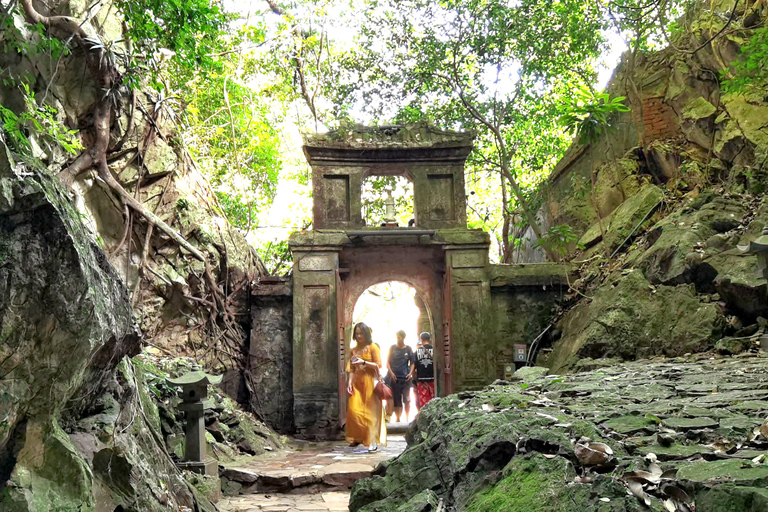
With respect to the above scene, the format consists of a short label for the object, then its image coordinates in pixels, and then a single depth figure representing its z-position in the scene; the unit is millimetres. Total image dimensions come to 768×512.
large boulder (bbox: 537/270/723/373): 6531
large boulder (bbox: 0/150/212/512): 3105
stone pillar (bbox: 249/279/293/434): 10305
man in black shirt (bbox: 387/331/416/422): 11461
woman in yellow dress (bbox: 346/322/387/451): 8727
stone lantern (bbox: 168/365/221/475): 6023
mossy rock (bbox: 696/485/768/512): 1714
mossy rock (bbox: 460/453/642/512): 2107
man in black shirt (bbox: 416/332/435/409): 10898
